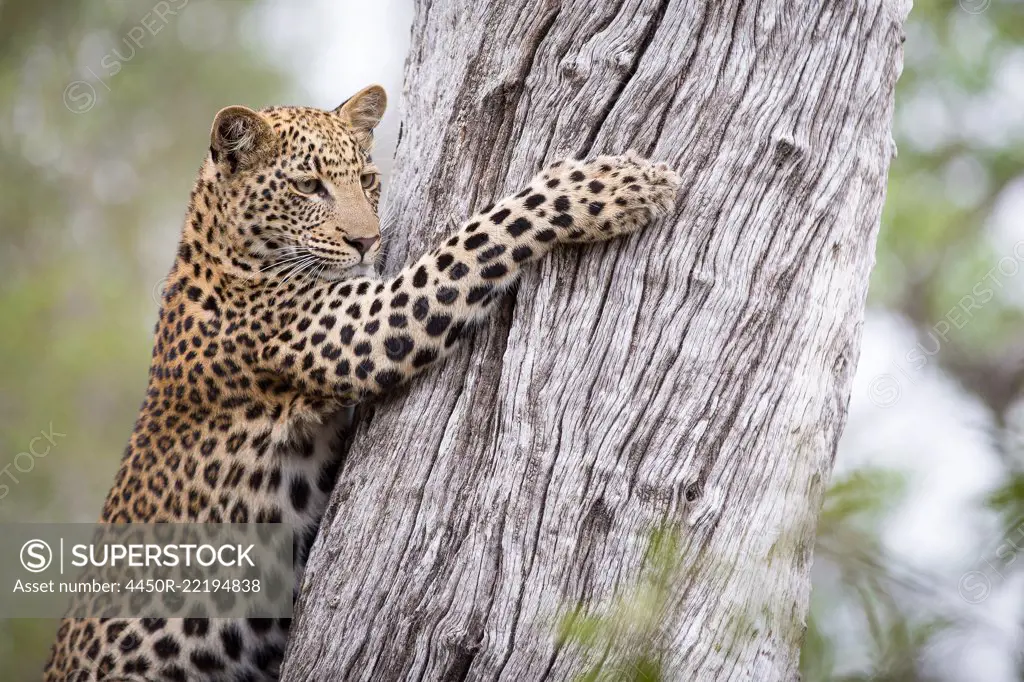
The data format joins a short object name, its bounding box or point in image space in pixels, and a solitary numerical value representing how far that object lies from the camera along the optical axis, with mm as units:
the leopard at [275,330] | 10031
